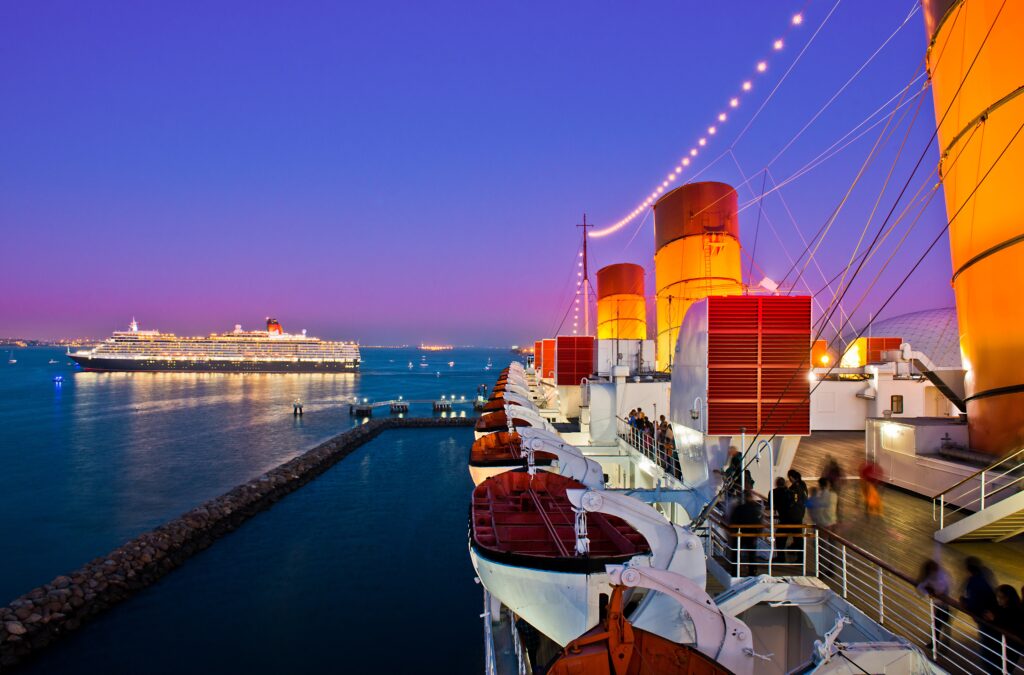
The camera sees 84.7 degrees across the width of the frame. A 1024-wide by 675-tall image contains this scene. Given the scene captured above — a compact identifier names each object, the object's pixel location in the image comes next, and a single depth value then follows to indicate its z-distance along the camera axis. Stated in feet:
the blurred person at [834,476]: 26.95
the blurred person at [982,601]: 14.12
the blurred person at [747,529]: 20.69
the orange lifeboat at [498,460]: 40.37
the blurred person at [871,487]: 27.04
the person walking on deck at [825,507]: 24.11
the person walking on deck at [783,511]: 20.99
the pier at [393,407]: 164.46
